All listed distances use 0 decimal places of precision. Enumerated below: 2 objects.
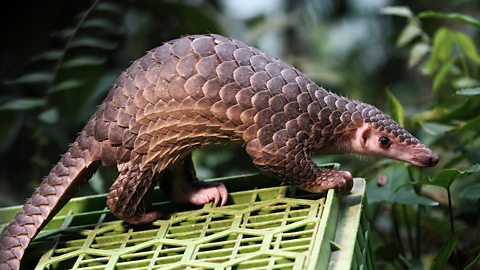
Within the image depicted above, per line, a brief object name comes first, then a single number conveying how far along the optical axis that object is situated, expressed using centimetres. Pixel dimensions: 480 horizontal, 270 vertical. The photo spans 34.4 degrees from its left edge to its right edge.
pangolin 211
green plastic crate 184
